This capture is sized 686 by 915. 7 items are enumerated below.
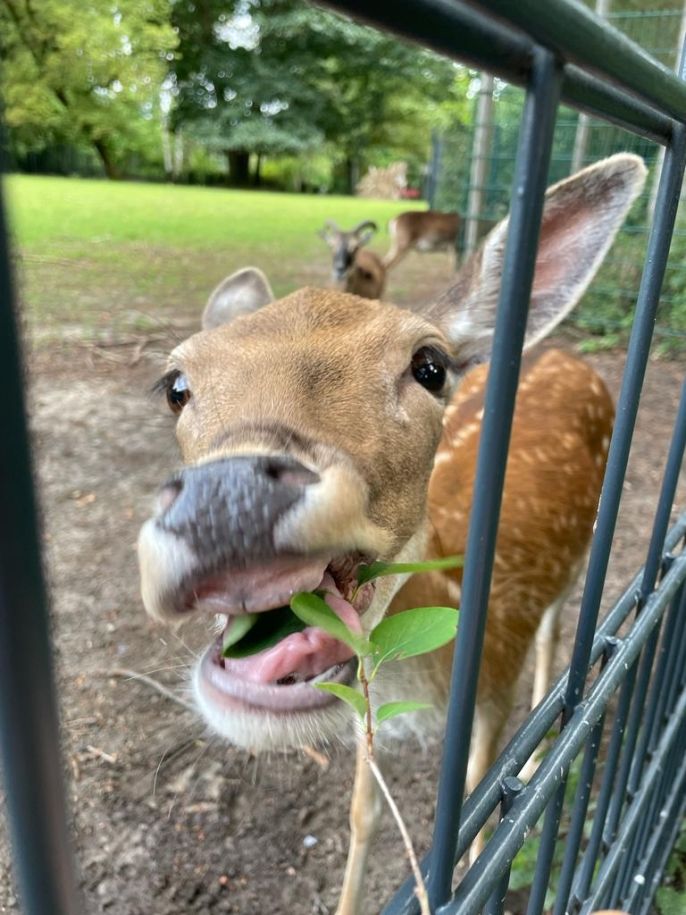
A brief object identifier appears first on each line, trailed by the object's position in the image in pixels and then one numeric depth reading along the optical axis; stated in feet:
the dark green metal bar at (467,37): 0.38
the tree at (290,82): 29.86
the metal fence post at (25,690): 0.27
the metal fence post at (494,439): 0.47
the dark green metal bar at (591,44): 0.42
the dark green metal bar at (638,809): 1.10
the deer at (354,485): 0.72
